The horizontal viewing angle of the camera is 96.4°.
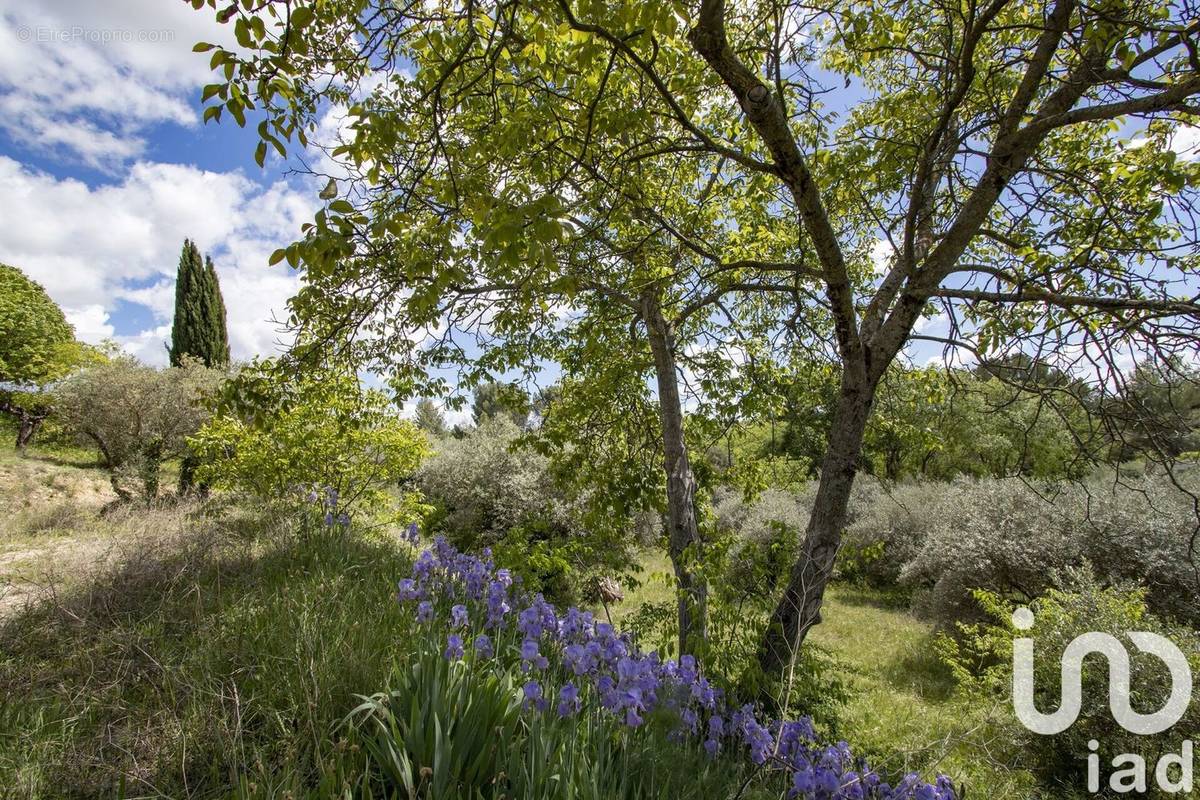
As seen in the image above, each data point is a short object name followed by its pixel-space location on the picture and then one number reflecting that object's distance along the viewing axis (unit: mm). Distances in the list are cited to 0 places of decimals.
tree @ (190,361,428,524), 8109
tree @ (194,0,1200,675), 2125
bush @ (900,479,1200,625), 7027
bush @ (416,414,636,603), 12438
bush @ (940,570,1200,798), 4301
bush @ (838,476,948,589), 12555
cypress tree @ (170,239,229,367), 24531
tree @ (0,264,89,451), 18156
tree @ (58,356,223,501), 12594
